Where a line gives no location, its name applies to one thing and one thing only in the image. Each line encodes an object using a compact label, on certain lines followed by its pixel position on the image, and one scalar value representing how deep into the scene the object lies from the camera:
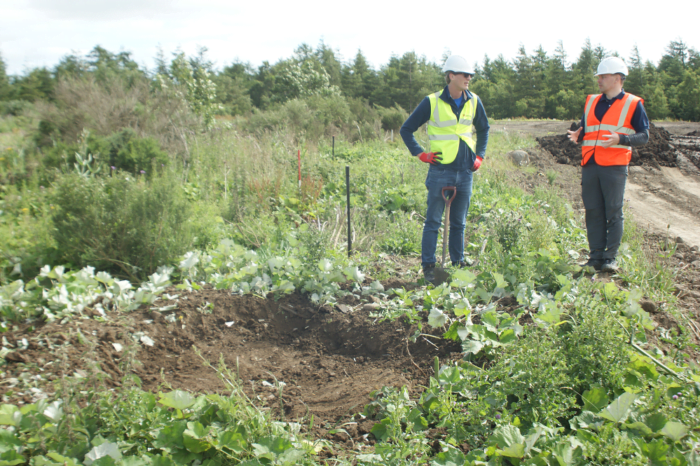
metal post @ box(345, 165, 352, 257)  4.87
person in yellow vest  4.00
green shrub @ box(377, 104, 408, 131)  20.29
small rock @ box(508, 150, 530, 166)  11.09
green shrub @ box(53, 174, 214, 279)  4.24
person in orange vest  3.99
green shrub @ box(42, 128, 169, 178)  7.72
